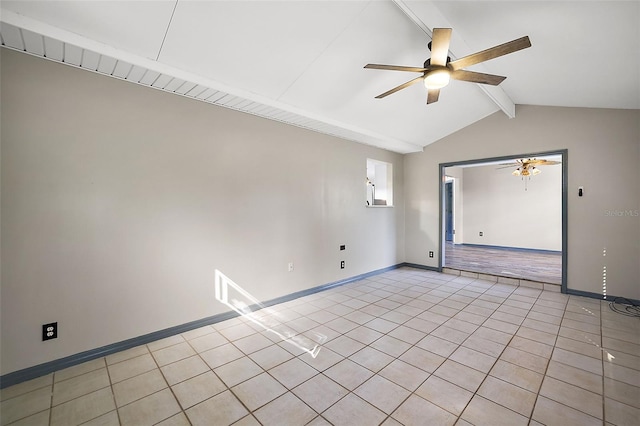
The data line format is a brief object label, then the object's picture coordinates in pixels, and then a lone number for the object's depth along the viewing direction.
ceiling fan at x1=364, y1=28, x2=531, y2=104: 1.87
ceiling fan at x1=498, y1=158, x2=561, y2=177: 5.23
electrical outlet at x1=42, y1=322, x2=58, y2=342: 2.12
